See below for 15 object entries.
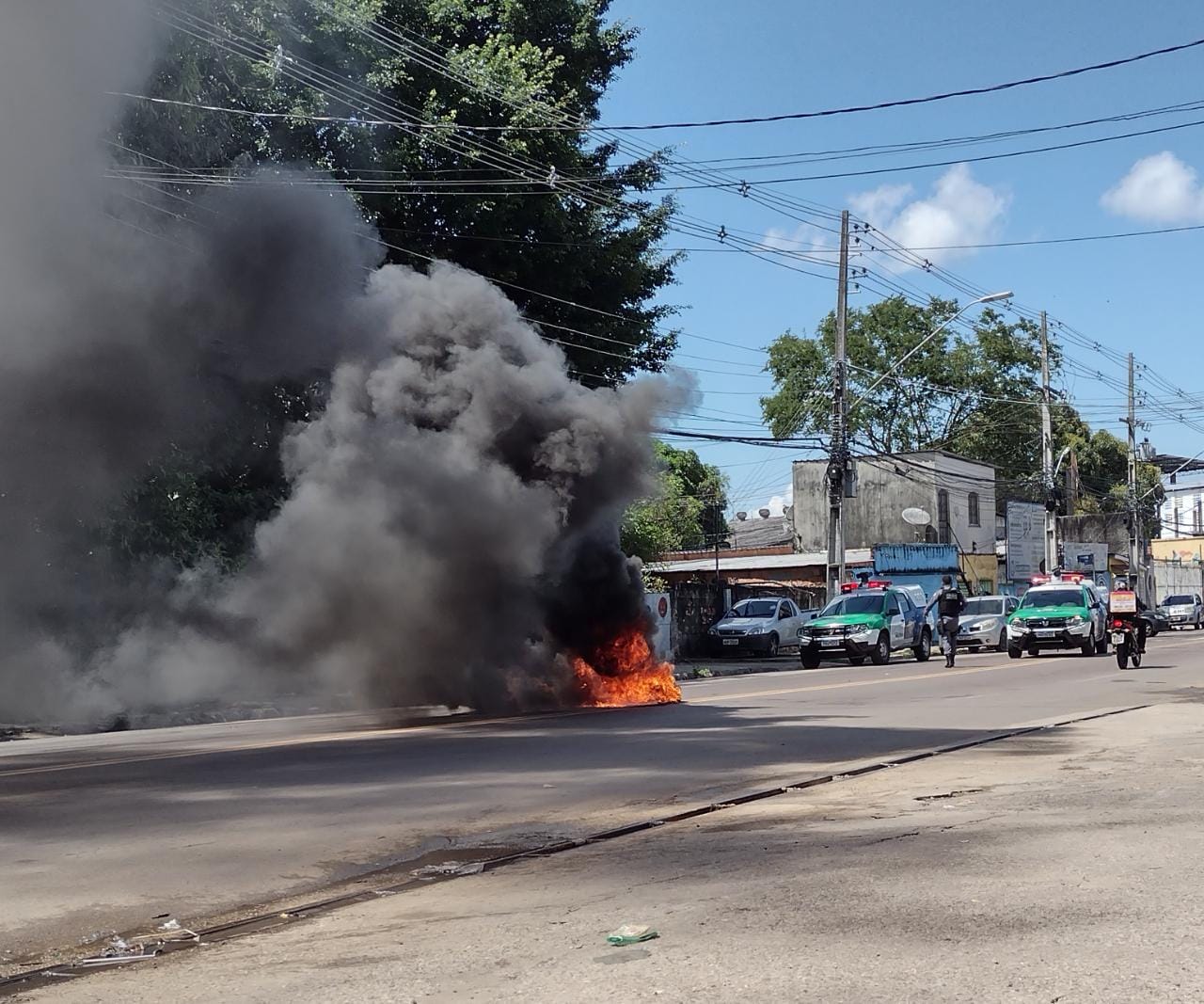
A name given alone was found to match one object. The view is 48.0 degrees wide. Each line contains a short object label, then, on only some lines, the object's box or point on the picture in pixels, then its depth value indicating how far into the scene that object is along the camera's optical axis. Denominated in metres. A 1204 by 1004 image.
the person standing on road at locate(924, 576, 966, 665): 27.53
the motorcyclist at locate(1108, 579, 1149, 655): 24.39
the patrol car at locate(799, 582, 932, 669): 30.98
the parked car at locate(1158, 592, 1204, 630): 57.34
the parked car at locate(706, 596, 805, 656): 35.09
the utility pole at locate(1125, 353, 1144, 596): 57.50
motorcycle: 23.97
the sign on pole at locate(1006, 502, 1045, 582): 58.34
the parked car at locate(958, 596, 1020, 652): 35.75
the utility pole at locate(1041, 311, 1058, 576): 46.53
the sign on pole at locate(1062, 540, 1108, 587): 61.31
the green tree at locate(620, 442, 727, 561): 37.69
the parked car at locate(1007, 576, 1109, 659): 29.17
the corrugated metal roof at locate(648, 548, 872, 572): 49.12
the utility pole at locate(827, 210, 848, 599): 32.38
